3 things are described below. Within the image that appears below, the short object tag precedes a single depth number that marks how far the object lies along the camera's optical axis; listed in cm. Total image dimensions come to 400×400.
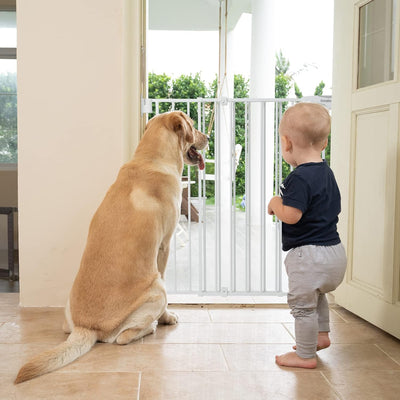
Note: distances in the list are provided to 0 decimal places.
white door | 254
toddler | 211
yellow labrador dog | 234
